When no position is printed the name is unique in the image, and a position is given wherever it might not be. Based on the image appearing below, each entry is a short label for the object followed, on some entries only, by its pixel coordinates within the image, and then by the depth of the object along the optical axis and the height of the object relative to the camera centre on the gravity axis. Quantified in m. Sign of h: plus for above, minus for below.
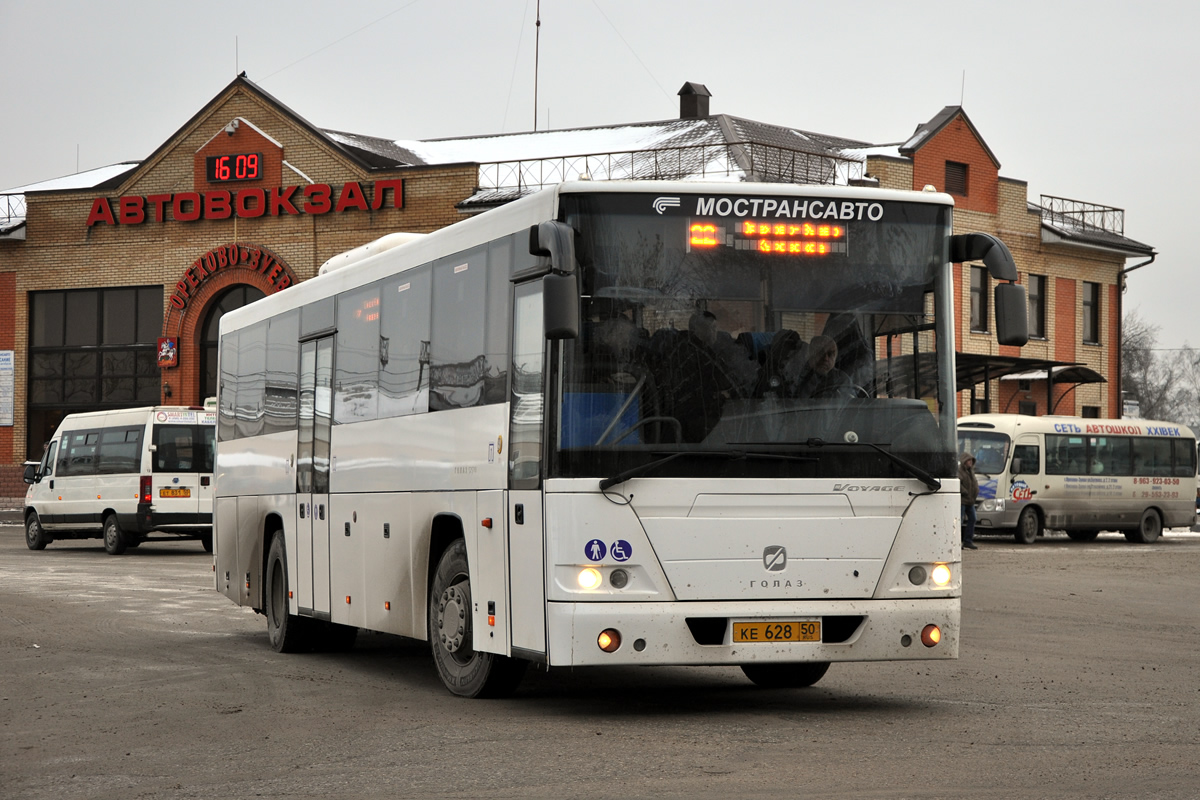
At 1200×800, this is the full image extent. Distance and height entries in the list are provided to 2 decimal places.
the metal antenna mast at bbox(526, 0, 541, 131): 48.17 +10.75
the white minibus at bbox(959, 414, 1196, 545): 36.44 -0.68
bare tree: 120.57 +4.24
